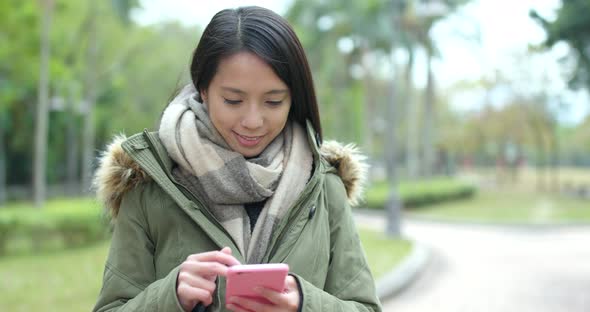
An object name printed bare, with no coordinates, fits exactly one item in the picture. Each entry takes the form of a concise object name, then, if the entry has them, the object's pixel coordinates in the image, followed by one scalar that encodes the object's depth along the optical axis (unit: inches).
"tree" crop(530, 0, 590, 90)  312.3
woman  53.9
